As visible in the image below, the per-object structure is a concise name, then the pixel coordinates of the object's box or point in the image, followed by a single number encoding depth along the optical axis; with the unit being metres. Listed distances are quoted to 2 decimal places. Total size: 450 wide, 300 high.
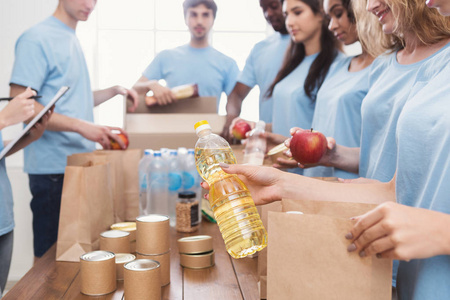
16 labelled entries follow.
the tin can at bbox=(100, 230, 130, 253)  1.11
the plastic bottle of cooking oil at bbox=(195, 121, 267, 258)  0.84
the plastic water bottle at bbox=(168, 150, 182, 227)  1.62
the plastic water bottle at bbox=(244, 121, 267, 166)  1.79
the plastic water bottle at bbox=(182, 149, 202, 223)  1.66
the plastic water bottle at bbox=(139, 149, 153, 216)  1.65
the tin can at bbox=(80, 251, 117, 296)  0.94
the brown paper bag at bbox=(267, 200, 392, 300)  0.65
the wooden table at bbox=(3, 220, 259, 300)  0.96
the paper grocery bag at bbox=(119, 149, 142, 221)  1.64
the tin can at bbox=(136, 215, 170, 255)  1.00
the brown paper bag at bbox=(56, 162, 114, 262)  1.18
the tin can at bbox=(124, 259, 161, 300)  0.87
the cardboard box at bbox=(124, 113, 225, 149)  2.10
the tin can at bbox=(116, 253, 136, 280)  1.02
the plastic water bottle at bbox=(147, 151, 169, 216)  1.62
